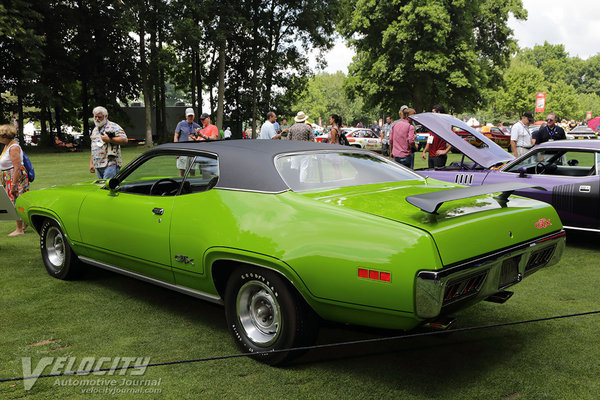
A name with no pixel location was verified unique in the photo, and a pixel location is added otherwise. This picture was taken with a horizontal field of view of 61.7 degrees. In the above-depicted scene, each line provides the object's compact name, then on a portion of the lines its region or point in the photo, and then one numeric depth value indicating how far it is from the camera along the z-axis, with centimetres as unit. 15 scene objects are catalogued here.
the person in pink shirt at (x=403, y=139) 921
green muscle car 270
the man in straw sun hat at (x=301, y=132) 1026
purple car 618
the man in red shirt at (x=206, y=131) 1043
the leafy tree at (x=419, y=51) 3416
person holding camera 717
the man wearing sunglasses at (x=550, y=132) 1086
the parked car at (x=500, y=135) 3062
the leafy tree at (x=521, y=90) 7325
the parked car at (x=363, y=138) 2875
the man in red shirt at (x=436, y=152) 904
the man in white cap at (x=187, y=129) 1098
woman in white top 679
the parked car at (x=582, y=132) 3505
